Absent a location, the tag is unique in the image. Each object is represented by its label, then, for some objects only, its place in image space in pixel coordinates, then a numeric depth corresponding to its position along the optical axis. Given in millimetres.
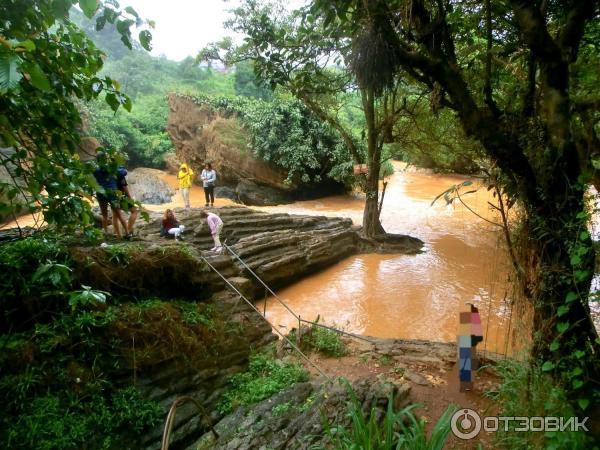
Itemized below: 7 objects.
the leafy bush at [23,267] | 3391
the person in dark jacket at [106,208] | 6123
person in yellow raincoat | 11344
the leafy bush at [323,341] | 5344
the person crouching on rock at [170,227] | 7949
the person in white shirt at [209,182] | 11383
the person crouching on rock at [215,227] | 8273
